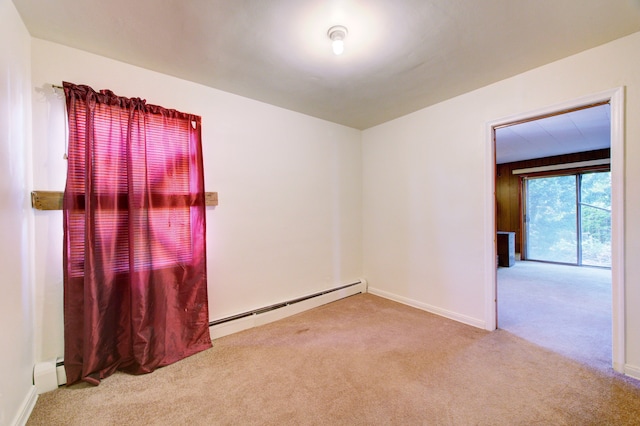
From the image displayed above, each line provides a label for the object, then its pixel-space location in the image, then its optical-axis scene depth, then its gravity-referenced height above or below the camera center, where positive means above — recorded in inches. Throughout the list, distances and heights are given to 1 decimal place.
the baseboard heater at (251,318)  68.1 -43.0
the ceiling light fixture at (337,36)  66.1 +45.5
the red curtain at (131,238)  71.1 -7.3
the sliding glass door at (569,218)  207.5 -10.8
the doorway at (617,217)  73.3 -3.4
